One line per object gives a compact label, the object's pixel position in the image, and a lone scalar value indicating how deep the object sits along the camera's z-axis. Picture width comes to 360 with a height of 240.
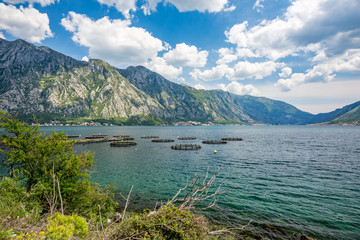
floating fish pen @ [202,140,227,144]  111.95
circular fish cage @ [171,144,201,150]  90.31
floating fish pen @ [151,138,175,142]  119.79
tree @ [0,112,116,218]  15.59
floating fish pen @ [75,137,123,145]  107.35
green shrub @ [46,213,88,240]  5.40
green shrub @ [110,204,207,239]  7.60
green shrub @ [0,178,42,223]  9.81
